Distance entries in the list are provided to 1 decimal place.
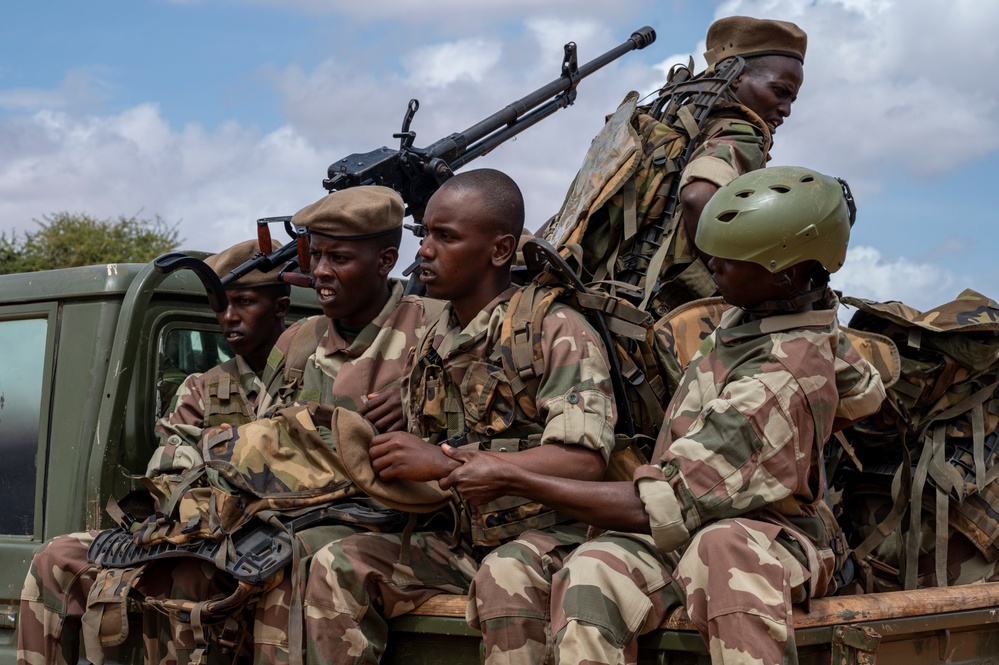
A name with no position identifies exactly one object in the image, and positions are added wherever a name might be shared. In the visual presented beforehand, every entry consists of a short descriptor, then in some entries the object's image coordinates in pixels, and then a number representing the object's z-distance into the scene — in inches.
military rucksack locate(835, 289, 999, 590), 142.4
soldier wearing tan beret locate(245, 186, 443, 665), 150.3
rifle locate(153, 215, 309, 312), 150.5
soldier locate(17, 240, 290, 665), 141.4
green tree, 744.3
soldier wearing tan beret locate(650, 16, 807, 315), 163.0
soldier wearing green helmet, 103.1
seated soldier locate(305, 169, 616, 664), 119.9
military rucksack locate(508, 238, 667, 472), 126.6
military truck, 149.0
